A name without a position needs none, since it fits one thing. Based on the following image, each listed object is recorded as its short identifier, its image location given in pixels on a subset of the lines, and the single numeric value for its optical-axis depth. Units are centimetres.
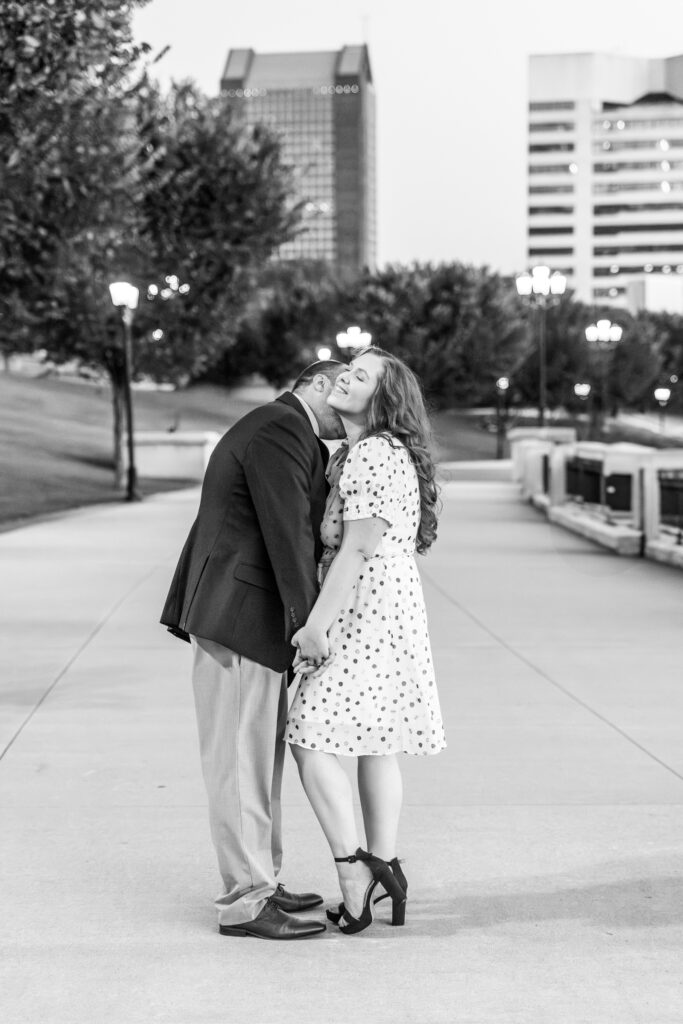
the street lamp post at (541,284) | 3553
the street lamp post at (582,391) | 9469
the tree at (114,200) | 2141
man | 458
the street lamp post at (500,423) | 7306
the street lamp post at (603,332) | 5456
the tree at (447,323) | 8094
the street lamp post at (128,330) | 3133
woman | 464
